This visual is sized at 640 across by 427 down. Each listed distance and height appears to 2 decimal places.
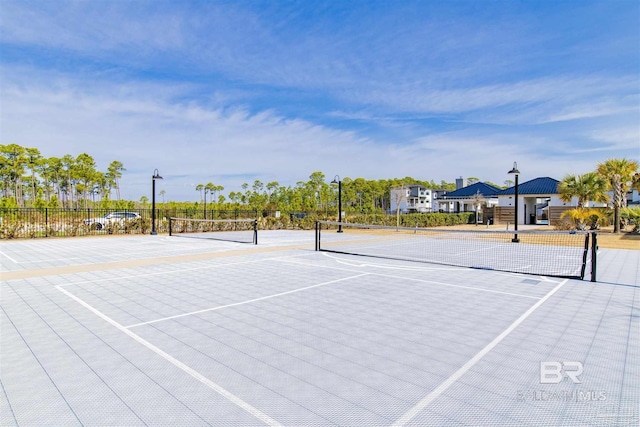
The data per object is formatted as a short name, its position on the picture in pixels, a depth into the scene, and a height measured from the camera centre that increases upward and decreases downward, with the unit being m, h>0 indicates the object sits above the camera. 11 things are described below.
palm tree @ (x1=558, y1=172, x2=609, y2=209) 22.78 +1.51
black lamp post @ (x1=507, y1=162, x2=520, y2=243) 15.91 +1.77
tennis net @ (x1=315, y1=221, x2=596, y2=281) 10.00 -1.46
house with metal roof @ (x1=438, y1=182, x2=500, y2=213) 44.38 +2.11
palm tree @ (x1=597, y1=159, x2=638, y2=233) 23.47 +2.41
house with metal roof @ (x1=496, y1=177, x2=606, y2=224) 35.25 +1.28
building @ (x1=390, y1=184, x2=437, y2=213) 84.78 +2.86
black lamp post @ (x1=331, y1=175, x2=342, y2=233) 21.95 +1.92
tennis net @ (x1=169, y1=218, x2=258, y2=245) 20.22 -1.11
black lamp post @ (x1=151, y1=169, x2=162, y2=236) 19.69 +1.23
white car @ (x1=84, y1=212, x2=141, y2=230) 21.02 -0.37
